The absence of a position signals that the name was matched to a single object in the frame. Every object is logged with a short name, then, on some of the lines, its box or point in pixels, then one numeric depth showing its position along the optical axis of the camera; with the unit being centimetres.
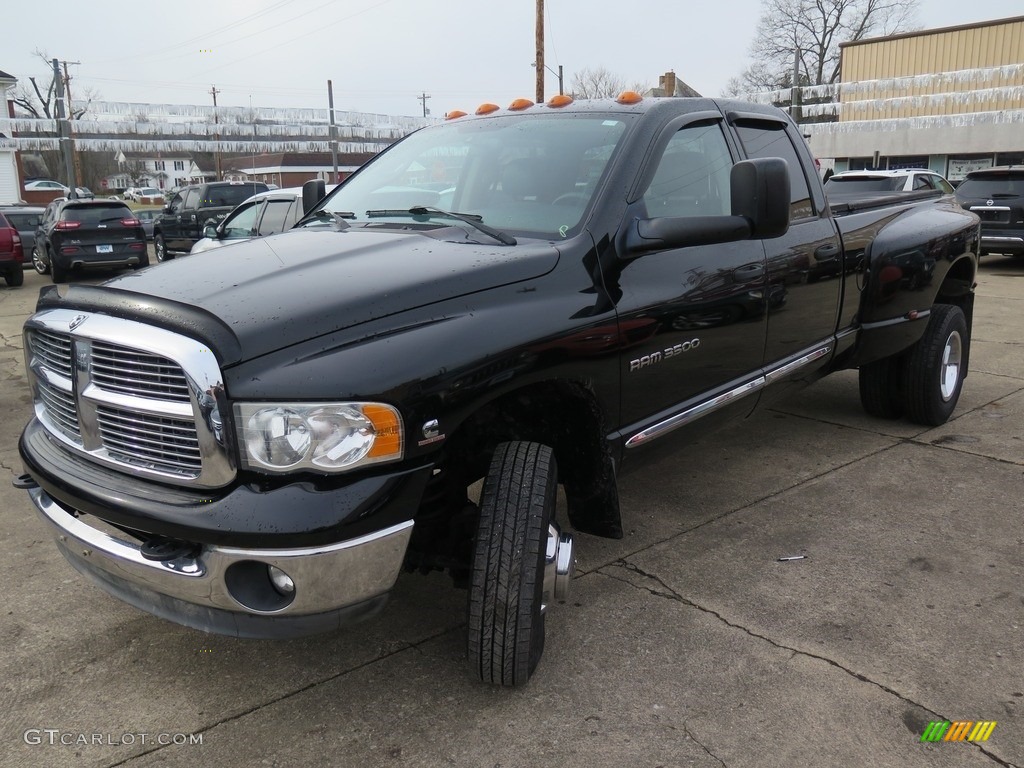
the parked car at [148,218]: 2633
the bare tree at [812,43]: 4962
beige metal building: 2175
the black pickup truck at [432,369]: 214
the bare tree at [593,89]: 4324
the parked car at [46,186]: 4222
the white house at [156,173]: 7381
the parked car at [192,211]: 1769
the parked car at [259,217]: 907
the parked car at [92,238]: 1541
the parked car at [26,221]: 1867
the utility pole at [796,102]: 2200
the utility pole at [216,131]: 2102
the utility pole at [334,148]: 2209
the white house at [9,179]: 3838
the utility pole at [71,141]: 1948
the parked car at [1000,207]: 1321
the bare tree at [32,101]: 4452
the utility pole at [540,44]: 2227
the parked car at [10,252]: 1482
